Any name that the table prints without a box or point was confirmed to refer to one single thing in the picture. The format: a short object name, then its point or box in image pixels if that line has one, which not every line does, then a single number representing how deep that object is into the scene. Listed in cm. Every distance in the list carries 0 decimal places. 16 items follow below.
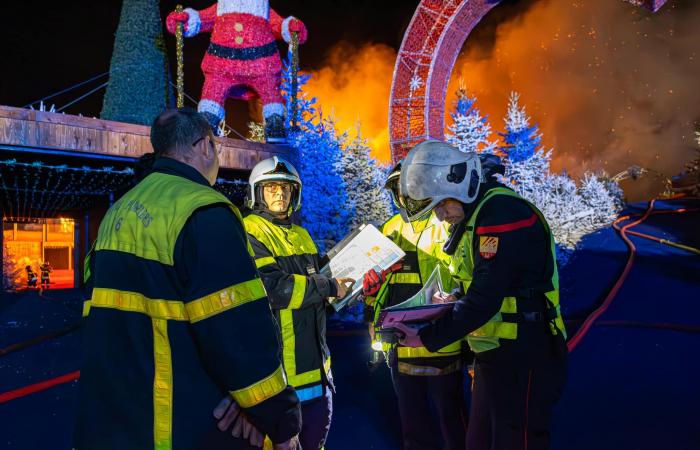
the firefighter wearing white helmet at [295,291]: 307
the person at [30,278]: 1610
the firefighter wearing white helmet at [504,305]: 250
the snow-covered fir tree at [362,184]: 1203
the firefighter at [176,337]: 156
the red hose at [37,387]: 535
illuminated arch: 1529
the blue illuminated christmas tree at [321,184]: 1089
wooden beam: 594
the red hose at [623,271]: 742
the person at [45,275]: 1662
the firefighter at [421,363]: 340
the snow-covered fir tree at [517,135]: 1794
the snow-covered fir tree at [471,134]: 1609
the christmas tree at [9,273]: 1329
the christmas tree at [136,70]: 1026
